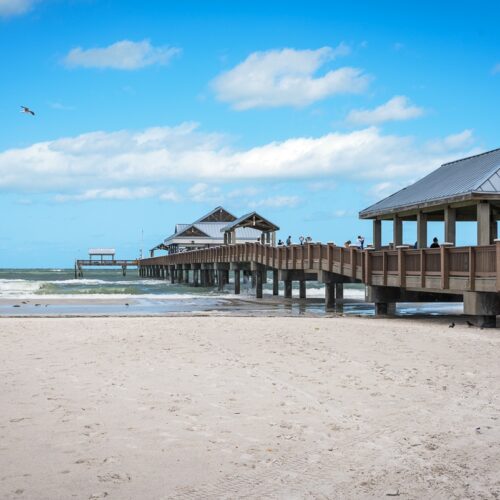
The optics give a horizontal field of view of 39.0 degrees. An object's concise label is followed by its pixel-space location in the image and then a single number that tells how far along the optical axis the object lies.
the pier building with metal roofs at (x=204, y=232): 79.75
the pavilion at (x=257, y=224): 53.94
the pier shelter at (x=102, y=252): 118.81
